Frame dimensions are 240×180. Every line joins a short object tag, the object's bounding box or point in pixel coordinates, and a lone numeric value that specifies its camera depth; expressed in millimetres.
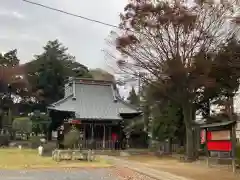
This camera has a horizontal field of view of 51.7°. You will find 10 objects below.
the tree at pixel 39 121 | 25177
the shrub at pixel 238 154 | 11985
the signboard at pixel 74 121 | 24484
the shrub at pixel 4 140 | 24803
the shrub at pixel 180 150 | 19862
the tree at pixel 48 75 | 35964
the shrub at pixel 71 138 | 16316
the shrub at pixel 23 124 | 25276
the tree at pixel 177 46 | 15142
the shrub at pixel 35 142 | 23631
